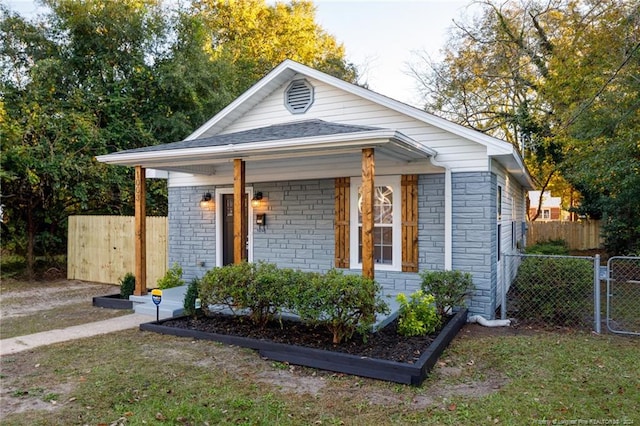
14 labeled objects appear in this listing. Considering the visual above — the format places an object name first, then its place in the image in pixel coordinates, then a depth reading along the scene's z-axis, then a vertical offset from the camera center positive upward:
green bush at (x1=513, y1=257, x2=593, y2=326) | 6.33 -1.11
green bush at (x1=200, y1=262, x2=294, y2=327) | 5.37 -0.94
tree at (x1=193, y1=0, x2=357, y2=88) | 19.89 +9.25
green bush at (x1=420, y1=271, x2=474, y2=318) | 6.31 -1.07
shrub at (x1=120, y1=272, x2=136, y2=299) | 7.86 -1.30
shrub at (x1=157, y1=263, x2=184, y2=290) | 8.21 -1.23
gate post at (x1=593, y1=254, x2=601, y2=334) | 5.96 -1.11
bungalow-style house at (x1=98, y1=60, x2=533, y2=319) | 6.35 +0.57
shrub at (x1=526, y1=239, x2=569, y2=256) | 11.00 -0.91
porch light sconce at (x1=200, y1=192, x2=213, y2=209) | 8.86 +0.36
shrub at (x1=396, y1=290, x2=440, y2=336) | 5.34 -1.31
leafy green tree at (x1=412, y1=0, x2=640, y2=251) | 9.51 +4.40
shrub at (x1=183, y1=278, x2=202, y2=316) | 6.38 -1.27
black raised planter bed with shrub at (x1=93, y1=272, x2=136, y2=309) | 7.64 -1.52
